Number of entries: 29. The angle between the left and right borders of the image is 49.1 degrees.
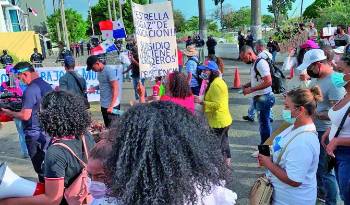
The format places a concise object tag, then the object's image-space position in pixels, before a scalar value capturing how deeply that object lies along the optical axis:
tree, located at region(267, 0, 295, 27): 66.00
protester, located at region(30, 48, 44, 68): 20.56
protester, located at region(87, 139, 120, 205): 1.86
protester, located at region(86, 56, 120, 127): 6.21
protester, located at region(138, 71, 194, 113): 4.42
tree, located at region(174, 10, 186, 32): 77.69
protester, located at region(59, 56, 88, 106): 6.29
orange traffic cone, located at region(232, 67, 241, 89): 12.09
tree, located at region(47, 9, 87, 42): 60.78
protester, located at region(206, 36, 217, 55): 20.20
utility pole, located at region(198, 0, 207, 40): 26.25
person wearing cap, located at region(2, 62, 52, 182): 4.30
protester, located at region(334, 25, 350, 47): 11.71
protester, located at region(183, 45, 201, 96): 7.52
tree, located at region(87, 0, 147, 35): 76.00
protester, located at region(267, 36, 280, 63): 16.53
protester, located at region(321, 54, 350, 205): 3.11
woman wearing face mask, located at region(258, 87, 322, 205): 2.61
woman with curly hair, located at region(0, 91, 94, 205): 2.37
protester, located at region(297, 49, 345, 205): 3.76
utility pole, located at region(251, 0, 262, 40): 18.20
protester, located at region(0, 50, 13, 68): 17.52
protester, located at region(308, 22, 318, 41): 13.45
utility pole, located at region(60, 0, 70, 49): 24.39
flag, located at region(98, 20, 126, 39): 16.42
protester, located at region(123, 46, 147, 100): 10.06
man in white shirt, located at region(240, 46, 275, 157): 5.37
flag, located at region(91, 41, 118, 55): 10.28
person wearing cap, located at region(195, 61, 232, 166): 4.81
